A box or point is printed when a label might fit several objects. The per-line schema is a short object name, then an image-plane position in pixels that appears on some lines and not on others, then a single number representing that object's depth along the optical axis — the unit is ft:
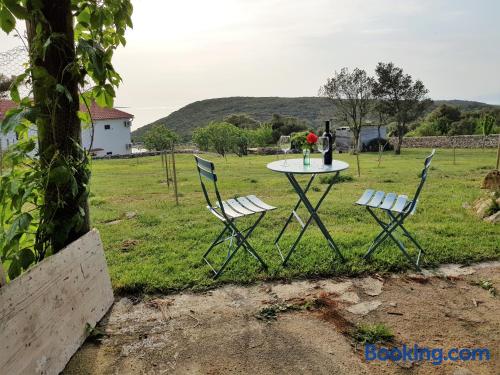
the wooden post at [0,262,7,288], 6.15
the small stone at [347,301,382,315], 9.46
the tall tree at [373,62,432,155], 97.04
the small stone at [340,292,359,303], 10.05
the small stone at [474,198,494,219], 18.04
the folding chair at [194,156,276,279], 11.16
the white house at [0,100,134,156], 143.74
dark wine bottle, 12.84
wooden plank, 6.17
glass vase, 13.36
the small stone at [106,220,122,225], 19.82
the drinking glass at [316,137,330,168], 12.99
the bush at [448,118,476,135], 106.89
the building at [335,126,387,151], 114.42
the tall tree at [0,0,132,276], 7.44
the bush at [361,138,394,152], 110.32
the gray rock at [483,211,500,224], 16.92
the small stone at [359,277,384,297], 10.50
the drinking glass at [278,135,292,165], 14.43
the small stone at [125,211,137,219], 21.19
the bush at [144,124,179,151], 89.81
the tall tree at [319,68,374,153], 110.63
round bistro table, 11.88
